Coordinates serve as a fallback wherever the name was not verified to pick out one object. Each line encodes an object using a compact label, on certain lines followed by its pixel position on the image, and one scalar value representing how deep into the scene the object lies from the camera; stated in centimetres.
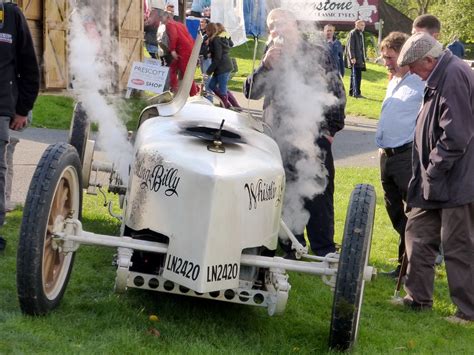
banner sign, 3468
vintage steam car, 452
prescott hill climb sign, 1373
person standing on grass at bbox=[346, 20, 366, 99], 2323
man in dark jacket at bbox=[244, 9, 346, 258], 685
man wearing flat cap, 550
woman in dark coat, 1593
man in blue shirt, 649
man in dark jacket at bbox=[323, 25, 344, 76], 1834
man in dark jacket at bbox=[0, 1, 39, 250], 602
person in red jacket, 1374
